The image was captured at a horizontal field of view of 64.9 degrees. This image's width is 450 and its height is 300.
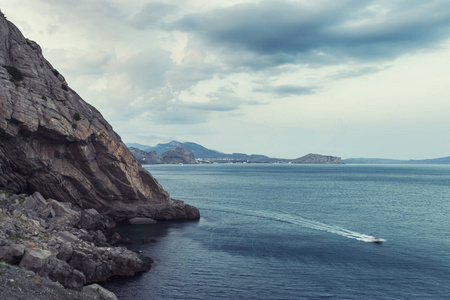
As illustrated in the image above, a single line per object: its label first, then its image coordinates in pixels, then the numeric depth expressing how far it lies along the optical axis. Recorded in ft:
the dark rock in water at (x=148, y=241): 205.27
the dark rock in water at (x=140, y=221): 255.50
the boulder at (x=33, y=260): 118.93
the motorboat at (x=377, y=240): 208.39
